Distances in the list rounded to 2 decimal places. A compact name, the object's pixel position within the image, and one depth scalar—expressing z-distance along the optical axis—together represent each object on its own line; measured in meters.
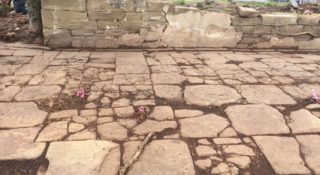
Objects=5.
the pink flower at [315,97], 2.86
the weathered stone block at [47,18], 4.34
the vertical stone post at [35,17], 4.46
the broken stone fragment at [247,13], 4.71
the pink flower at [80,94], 2.76
